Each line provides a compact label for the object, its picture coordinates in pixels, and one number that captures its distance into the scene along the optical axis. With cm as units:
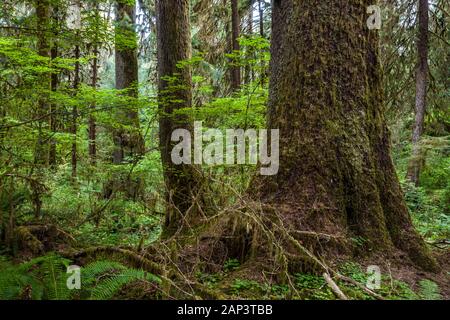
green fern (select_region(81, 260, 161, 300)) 266
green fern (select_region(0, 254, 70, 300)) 253
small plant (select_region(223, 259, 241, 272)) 360
